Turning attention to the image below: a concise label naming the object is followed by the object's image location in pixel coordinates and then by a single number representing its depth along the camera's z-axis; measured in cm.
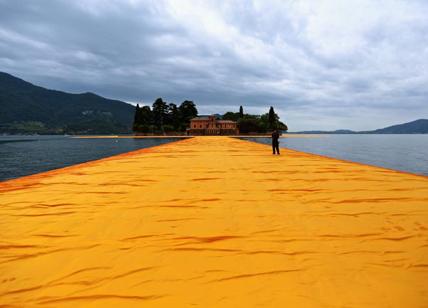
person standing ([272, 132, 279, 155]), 1953
